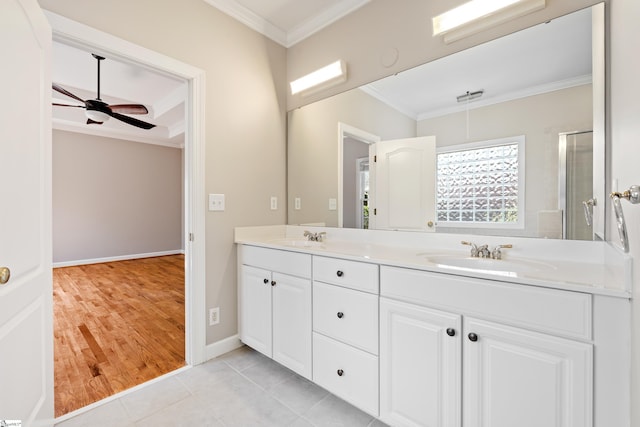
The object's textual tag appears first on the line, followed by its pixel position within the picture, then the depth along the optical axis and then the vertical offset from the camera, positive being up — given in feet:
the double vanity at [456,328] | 2.87 -1.50
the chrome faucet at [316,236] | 7.25 -0.60
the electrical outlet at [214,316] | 6.73 -2.44
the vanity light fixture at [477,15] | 4.64 +3.40
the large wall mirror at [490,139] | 4.26 +1.35
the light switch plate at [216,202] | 6.71 +0.26
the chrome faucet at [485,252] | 4.68 -0.64
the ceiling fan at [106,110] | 10.53 +3.95
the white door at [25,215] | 3.18 -0.03
